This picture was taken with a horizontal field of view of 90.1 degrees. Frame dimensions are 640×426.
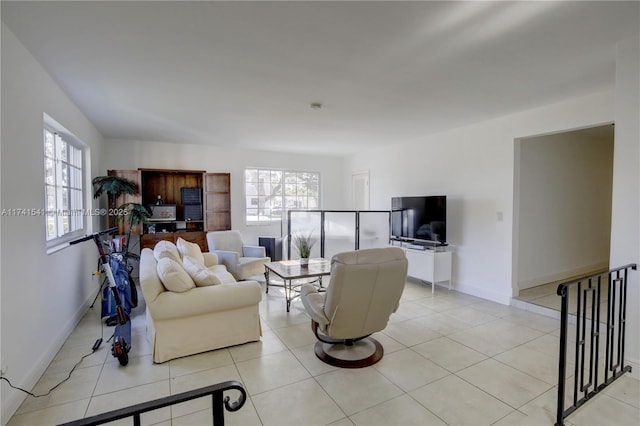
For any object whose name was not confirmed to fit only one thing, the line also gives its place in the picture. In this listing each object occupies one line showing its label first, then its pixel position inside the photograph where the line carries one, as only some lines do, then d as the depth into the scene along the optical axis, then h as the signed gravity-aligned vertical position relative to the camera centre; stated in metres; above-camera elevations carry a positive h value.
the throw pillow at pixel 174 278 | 2.79 -0.65
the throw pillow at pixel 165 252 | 3.45 -0.54
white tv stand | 4.79 -0.90
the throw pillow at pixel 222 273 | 3.94 -0.93
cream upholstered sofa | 2.76 -0.95
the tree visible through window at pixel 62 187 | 3.20 +0.19
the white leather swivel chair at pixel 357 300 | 2.45 -0.79
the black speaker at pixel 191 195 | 6.10 +0.17
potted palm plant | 4.83 +0.08
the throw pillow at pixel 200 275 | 3.02 -0.68
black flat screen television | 4.91 -0.22
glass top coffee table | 3.91 -0.85
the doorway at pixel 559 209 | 4.62 -0.05
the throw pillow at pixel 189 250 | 4.27 -0.64
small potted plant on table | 4.40 -0.65
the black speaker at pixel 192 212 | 6.10 -0.15
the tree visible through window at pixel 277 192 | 6.83 +0.27
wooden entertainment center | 5.91 +0.06
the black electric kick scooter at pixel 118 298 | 2.75 -1.09
